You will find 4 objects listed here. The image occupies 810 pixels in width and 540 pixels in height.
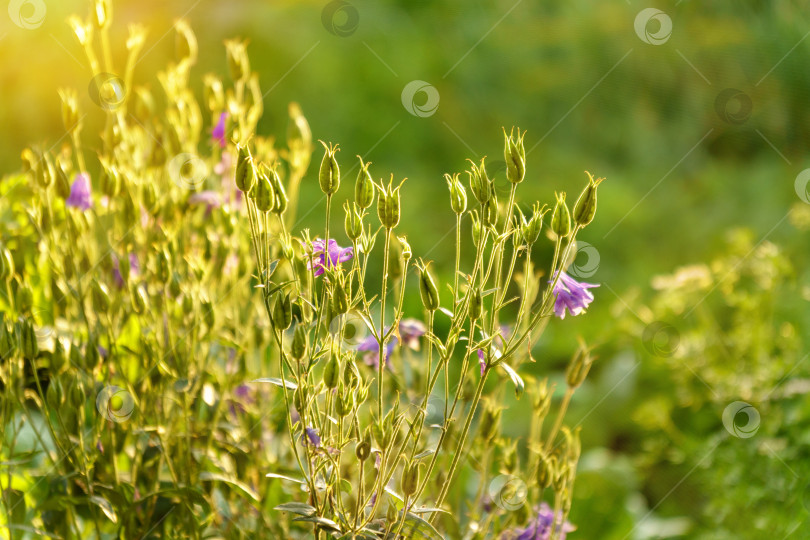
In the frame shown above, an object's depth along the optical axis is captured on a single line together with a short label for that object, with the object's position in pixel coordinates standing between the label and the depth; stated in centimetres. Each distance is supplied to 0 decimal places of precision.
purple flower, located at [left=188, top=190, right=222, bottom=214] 164
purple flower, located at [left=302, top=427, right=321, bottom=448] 152
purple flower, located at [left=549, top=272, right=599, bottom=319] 151
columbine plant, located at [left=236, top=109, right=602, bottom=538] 147
